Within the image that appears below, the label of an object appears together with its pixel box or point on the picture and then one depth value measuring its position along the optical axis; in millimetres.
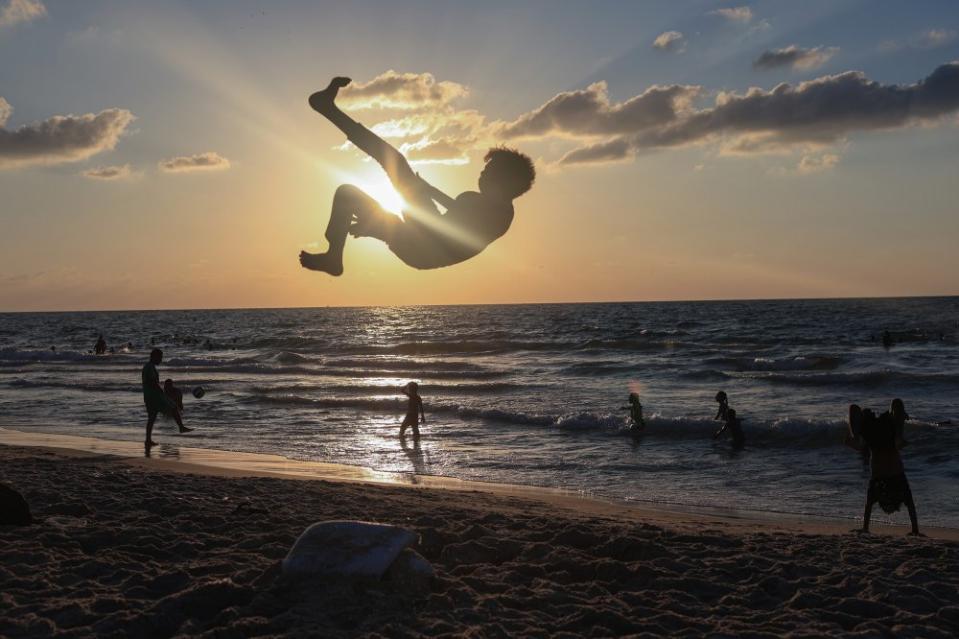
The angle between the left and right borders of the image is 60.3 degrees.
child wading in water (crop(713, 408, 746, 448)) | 17672
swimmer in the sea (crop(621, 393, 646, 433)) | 19938
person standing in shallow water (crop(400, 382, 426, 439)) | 19547
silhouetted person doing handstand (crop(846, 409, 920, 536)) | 9984
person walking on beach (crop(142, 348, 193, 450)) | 16047
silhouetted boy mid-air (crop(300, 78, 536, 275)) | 4715
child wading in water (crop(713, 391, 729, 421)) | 18636
